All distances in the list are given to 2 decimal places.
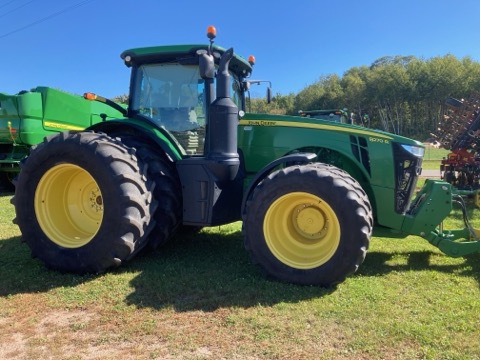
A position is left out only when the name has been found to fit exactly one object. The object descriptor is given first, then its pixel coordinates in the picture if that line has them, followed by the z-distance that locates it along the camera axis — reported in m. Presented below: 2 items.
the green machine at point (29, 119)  10.70
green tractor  3.87
